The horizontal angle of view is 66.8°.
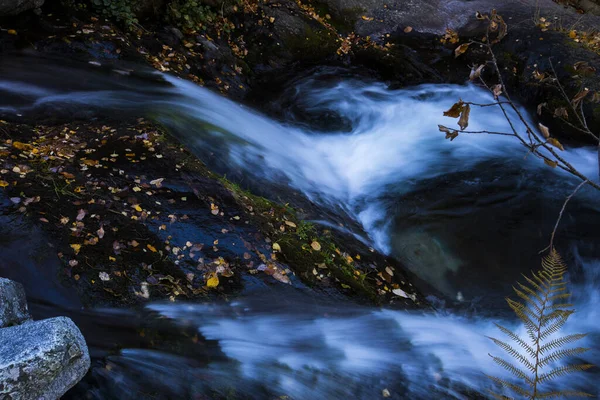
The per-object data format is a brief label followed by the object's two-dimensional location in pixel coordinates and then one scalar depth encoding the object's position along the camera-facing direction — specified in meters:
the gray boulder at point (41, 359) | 2.45
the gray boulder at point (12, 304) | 2.99
